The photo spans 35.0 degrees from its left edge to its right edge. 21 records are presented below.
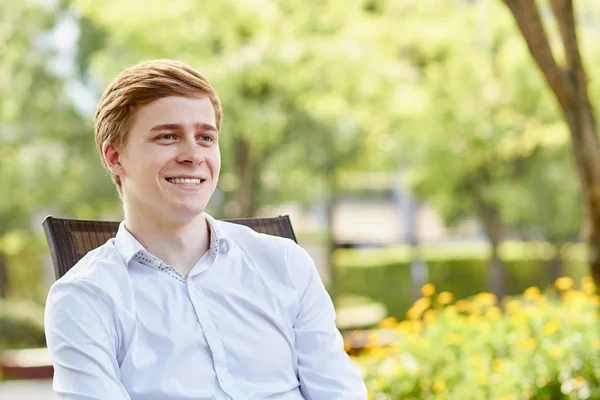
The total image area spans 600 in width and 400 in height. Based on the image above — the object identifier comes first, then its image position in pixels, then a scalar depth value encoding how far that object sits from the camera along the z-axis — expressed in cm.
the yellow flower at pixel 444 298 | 538
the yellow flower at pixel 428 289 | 534
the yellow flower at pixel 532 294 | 581
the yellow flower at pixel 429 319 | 594
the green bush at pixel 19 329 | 1395
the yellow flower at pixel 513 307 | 556
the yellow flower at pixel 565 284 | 547
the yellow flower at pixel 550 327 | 511
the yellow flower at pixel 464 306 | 573
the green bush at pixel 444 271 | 1883
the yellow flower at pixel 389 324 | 568
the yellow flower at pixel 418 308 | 552
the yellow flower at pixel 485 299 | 572
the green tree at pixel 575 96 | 413
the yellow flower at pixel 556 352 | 471
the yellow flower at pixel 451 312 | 584
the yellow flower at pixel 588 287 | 606
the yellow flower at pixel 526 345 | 497
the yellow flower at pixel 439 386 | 480
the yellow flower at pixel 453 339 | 537
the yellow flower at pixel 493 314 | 589
